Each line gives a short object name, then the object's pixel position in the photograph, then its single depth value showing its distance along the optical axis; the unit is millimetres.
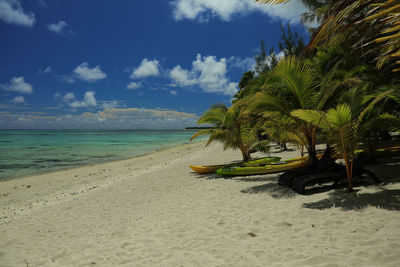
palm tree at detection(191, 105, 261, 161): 9359
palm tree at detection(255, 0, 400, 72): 2650
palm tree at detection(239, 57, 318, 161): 5953
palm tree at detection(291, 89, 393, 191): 4496
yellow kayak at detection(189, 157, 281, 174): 8847
